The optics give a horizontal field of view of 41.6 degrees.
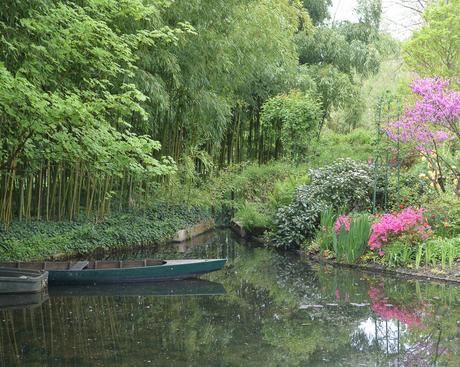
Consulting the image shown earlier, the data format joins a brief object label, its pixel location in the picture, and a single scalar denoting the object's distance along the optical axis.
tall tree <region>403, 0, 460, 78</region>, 12.54
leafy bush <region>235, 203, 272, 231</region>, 13.09
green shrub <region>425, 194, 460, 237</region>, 9.78
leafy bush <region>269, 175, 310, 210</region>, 12.53
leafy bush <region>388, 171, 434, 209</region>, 11.24
